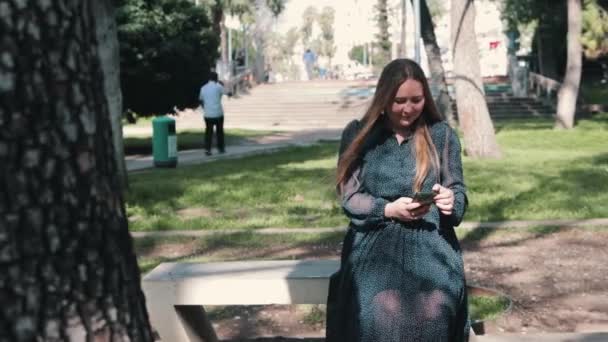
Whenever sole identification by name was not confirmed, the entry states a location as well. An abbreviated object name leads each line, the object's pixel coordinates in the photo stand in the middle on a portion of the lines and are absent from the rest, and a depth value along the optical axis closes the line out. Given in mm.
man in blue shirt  19922
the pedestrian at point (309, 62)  59094
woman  3805
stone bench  4602
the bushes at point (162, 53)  22812
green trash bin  17469
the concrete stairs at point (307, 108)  34816
